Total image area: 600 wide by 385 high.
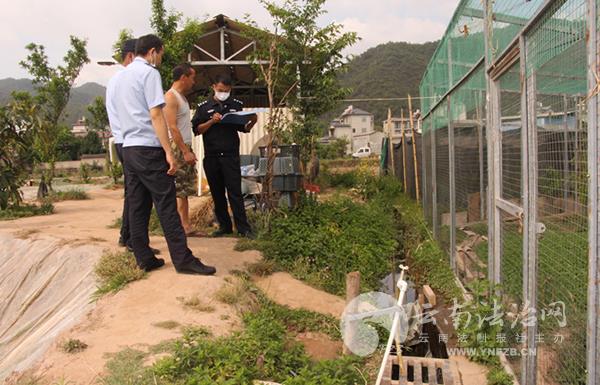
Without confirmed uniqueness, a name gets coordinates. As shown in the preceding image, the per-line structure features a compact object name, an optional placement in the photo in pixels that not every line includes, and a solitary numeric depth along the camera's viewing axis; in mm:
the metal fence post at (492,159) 3617
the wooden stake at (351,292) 3891
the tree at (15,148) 8523
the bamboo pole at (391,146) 14340
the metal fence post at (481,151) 4266
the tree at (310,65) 7586
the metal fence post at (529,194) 2725
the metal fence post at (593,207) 1878
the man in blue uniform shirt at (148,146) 4133
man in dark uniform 5762
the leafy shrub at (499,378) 3179
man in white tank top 4973
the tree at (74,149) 49262
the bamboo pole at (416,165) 10136
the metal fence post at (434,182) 6672
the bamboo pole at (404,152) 11906
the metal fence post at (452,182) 5195
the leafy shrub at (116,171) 16125
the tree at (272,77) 6531
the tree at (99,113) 27022
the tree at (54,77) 18516
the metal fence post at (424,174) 8225
